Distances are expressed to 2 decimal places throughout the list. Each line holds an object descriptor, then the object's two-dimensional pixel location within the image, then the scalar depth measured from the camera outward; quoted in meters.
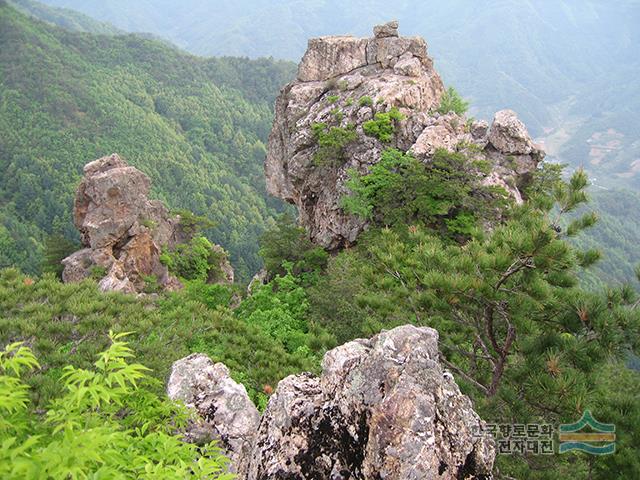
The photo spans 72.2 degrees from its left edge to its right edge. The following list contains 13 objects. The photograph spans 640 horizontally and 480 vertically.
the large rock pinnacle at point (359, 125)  14.11
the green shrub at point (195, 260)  21.42
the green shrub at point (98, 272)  17.12
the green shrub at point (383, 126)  14.03
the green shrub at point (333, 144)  14.30
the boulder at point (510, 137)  14.12
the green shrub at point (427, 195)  12.23
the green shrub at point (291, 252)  14.80
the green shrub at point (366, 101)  14.84
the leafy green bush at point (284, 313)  8.84
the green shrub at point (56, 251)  21.11
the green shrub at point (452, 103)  16.03
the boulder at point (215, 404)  4.39
